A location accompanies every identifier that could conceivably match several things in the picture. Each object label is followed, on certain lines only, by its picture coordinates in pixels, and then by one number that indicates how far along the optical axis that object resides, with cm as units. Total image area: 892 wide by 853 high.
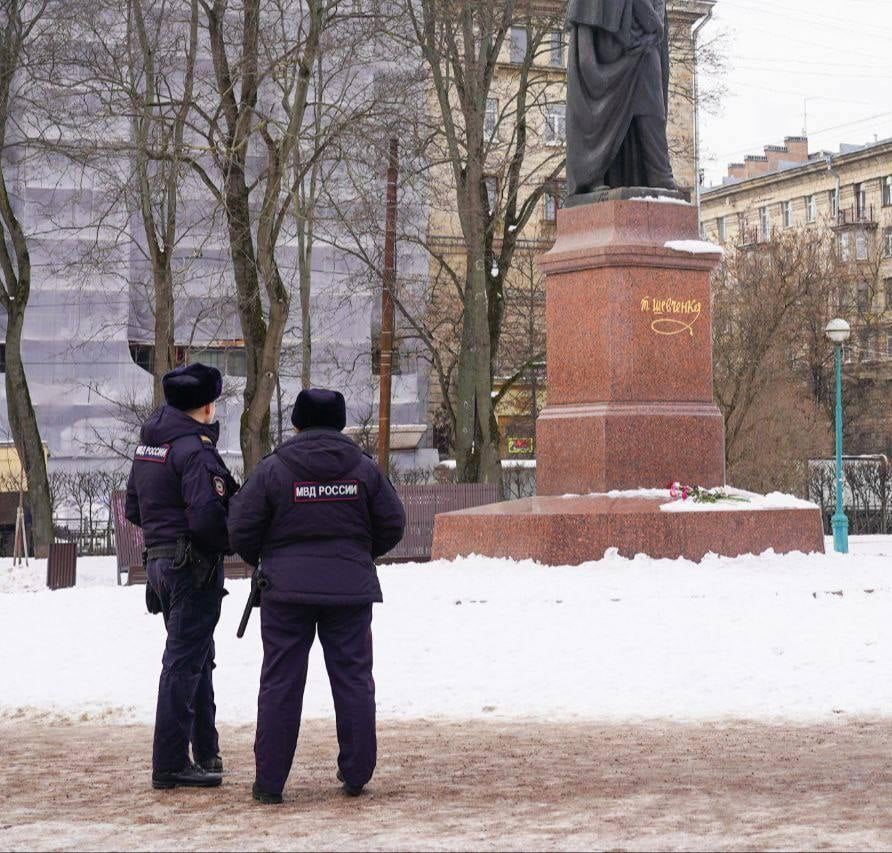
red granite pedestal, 1527
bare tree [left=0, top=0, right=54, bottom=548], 2622
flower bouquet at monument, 1491
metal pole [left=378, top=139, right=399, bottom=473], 2659
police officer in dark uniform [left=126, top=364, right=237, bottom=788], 734
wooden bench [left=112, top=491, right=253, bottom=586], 1922
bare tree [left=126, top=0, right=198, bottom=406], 2320
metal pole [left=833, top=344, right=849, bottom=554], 2595
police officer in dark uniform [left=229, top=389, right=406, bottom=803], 699
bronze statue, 1655
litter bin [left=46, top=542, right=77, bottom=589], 1958
